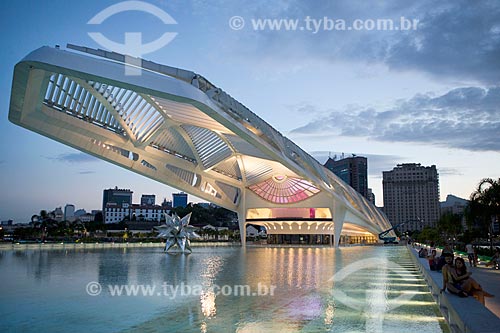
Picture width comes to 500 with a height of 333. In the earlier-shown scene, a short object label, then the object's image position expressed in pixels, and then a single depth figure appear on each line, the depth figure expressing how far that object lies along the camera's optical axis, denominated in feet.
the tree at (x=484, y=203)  76.74
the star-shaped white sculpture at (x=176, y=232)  87.04
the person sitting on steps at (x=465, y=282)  19.76
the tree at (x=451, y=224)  148.47
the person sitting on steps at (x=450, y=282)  19.49
